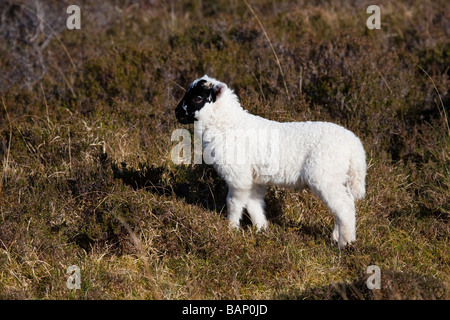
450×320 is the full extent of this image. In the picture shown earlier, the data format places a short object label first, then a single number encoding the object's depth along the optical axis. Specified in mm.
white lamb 8883
